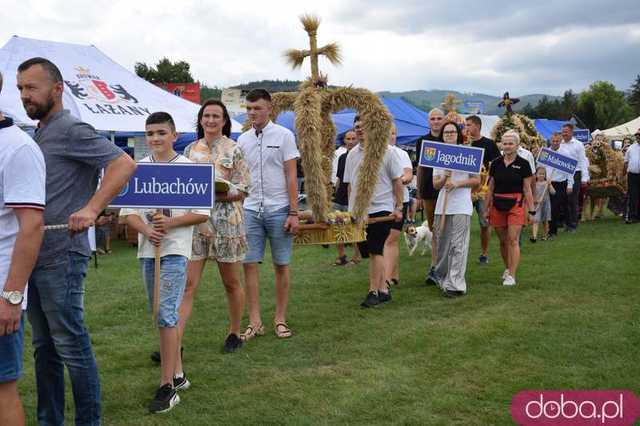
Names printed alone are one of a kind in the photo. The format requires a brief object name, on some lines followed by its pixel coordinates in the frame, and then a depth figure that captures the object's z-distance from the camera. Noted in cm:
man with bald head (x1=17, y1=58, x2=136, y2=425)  346
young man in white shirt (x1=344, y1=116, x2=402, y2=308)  766
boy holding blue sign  461
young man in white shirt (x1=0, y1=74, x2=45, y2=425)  302
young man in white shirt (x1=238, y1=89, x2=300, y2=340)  621
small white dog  1195
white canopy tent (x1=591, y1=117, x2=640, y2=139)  4298
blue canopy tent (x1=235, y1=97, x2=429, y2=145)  1848
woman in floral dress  558
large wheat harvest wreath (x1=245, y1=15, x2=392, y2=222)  664
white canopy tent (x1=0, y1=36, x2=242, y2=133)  1325
